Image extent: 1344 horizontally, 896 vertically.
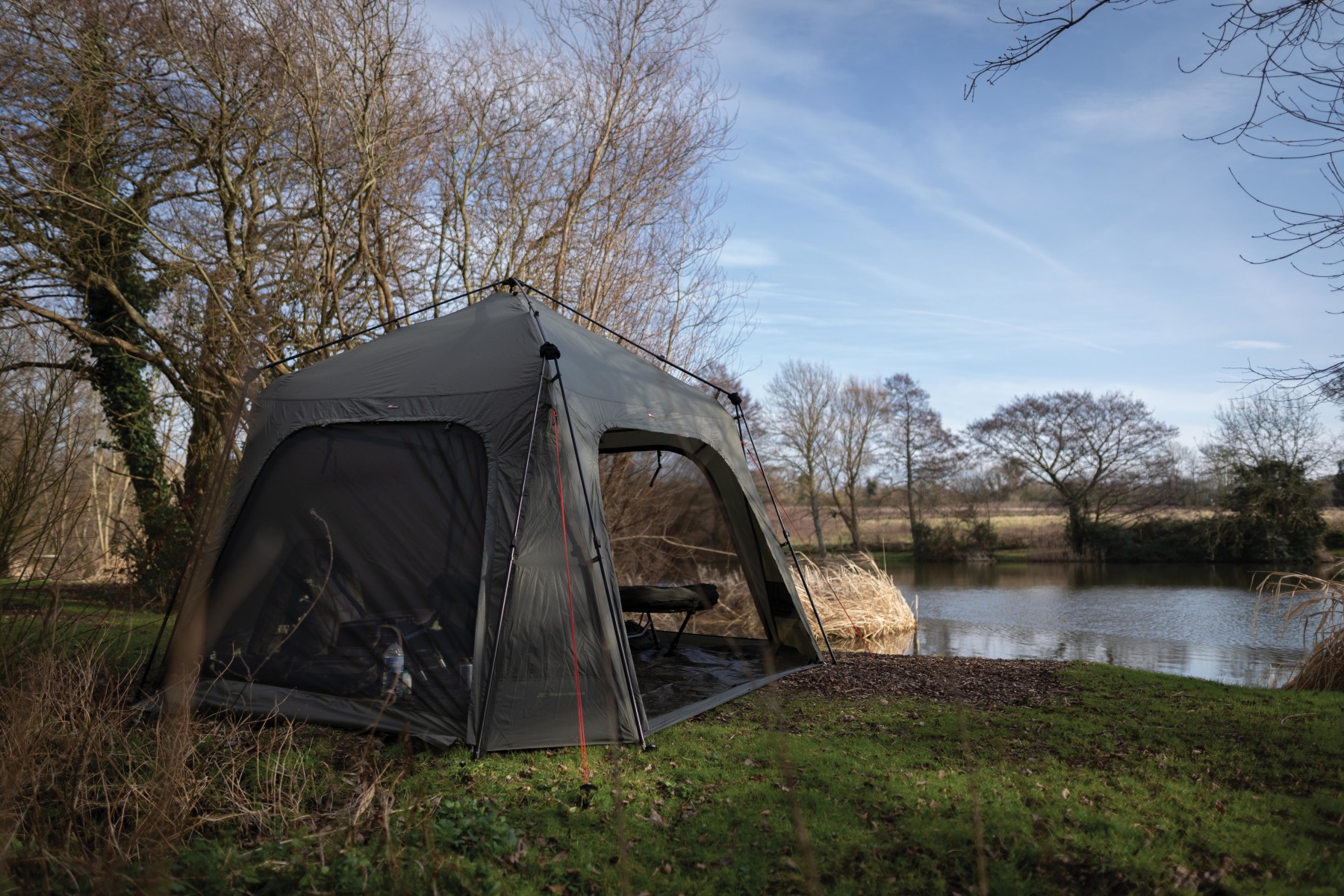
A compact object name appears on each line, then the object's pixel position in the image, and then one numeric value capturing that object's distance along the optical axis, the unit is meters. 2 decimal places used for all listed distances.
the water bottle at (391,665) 4.01
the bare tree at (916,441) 25.03
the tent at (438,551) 3.93
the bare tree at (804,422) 22.42
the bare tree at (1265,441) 18.27
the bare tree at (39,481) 3.48
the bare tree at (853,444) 23.66
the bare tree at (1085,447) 22.44
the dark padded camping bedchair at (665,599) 5.59
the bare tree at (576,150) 9.16
